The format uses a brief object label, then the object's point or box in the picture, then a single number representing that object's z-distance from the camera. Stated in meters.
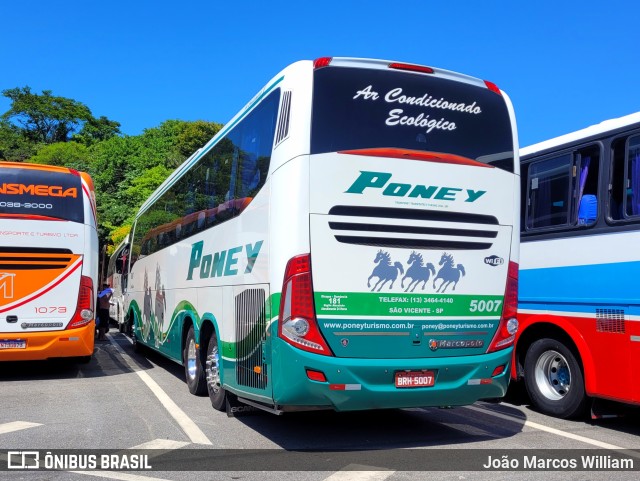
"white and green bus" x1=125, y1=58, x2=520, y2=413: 5.89
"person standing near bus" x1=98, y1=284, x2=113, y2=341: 19.70
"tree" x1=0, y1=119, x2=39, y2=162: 71.69
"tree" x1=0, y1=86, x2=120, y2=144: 82.94
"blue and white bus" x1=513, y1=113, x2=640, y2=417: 7.05
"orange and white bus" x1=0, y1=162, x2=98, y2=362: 10.84
